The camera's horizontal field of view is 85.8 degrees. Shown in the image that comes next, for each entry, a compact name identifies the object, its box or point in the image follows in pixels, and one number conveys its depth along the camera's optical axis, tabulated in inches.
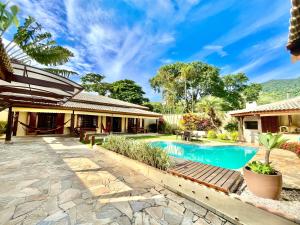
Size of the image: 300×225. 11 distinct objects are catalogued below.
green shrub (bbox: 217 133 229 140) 638.6
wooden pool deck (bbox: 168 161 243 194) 153.3
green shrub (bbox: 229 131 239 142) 597.4
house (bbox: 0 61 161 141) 215.2
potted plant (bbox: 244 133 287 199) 132.0
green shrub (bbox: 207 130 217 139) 676.1
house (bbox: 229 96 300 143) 512.2
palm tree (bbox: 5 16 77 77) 351.8
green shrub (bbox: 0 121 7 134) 523.8
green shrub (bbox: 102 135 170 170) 201.2
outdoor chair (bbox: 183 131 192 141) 585.1
